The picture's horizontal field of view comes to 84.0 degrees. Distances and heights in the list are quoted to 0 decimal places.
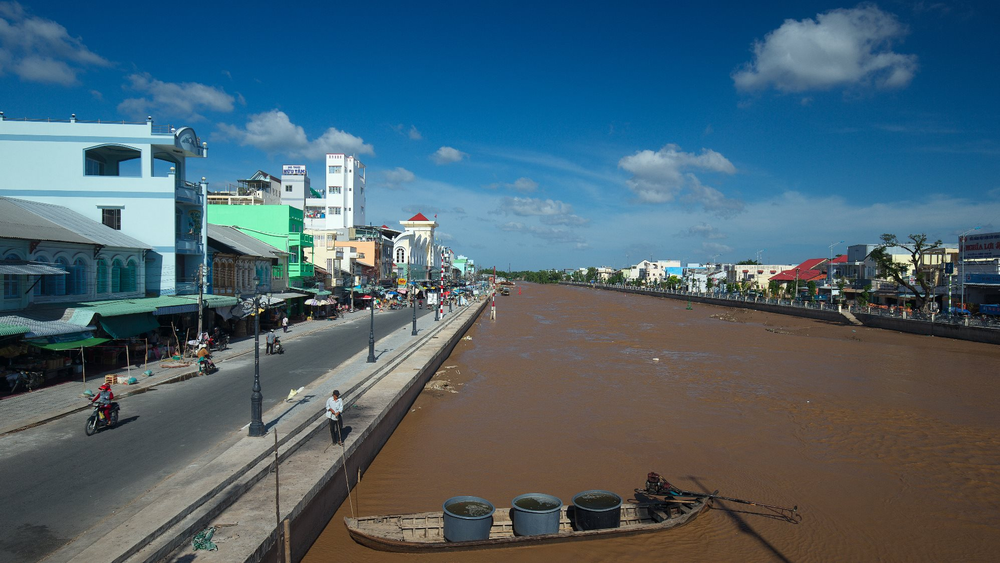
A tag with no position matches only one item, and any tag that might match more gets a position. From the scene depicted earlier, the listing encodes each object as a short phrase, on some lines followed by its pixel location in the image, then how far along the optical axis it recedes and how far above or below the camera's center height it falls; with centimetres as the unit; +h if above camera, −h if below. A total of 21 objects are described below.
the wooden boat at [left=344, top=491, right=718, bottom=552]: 876 -416
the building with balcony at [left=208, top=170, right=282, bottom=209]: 4915 +854
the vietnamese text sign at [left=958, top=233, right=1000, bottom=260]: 4709 +336
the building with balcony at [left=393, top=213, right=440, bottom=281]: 8294 +499
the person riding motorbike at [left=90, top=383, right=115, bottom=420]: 1249 -276
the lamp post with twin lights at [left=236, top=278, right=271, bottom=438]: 1153 -287
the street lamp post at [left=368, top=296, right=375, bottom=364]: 2153 -281
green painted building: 4034 +394
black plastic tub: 926 -387
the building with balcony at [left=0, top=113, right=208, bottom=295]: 2480 +446
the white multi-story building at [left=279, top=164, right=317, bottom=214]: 7525 +1307
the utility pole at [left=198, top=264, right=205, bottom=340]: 2303 -108
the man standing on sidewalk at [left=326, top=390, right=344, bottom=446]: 1112 -277
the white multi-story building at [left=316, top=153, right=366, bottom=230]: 8400 +1291
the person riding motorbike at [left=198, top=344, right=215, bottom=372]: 1960 -293
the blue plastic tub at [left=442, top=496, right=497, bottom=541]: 873 -388
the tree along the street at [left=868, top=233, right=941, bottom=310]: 5259 +205
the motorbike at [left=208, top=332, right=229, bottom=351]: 2511 -300
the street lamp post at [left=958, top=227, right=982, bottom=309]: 4846 +285
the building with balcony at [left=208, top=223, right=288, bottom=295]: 3058 +96
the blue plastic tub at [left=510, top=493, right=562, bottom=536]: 905 -392
